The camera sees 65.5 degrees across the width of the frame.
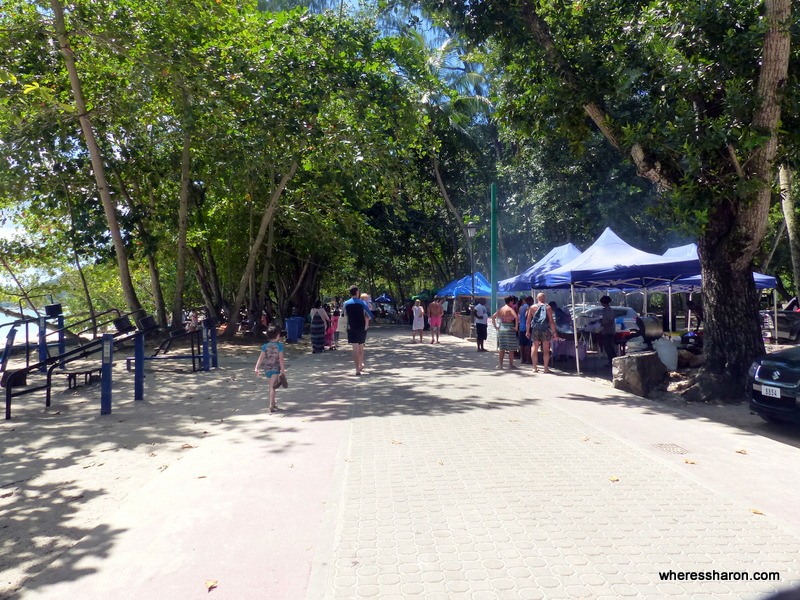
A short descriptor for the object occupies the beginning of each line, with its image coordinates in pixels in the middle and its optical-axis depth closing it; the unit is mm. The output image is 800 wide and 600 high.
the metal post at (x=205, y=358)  13578
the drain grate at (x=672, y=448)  6583
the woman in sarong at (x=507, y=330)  13289
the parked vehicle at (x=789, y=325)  19516
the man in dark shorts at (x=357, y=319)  11922
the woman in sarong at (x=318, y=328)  18469
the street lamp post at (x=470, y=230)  21494
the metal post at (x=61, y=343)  13438
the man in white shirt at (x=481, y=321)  18344
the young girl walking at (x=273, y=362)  8453
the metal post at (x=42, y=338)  12742
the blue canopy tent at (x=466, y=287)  25422
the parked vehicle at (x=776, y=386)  7314
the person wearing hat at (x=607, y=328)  13344
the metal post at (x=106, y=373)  8445
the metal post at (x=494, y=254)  19328
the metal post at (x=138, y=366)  9562
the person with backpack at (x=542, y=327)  12375
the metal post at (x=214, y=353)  14190
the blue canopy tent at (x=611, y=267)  11812
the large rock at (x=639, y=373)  10477
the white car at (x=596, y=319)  14191
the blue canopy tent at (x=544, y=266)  15180
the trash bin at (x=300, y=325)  22594
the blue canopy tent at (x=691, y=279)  15086
